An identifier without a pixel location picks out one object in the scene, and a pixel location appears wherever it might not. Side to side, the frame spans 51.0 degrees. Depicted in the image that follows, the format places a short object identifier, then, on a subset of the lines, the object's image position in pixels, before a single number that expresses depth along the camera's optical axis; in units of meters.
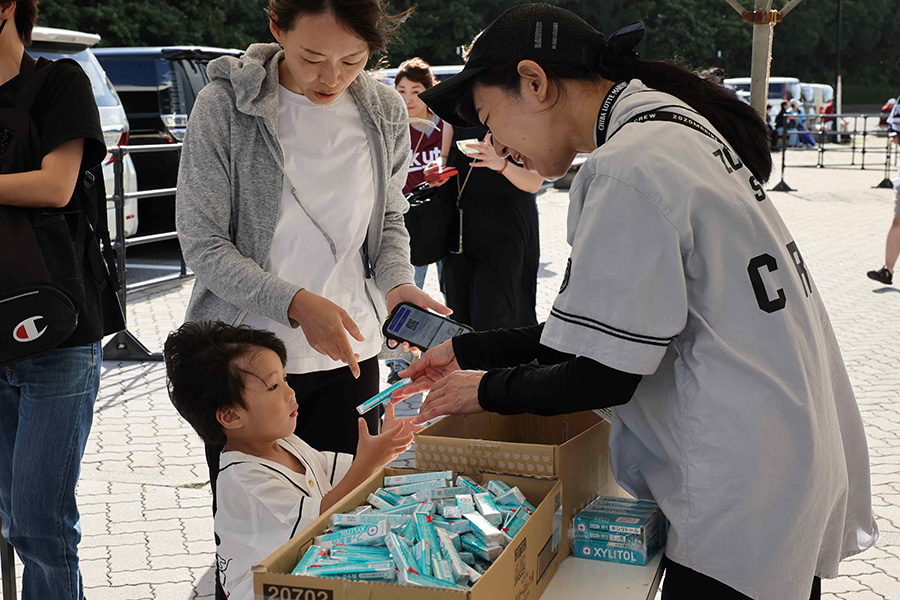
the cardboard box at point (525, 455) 1.88
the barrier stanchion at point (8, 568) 2.81
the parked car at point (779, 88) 31.73
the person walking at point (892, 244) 8.78
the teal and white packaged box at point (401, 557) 1.47
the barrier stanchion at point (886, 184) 18.11
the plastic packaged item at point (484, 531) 1.61
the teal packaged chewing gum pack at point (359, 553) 1.52
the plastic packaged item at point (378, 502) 1.79
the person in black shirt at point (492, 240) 4.91
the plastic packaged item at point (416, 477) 1.88
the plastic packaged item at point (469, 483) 1.84
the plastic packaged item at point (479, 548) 1.60
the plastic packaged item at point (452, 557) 1.50
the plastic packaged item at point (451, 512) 1.70
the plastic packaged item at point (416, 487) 1.85
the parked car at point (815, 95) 35.03
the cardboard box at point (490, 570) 1.42
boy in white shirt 2.11
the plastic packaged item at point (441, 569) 1.48
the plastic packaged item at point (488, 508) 1.70
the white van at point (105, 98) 7.70
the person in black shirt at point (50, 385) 2.31
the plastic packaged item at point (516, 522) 1.68
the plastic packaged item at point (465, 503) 1.72
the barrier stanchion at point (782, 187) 18.20
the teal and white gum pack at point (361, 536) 1.58
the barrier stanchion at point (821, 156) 22.63
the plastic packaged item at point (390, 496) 1.82
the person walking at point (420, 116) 6.52
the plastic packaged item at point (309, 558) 1.52
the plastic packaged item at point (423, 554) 1.50
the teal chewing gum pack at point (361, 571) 1.47
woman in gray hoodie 2.30
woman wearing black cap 1.50
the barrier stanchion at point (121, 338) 6.91
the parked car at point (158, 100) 10.09
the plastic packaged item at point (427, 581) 1.45
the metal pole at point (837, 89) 35.16
